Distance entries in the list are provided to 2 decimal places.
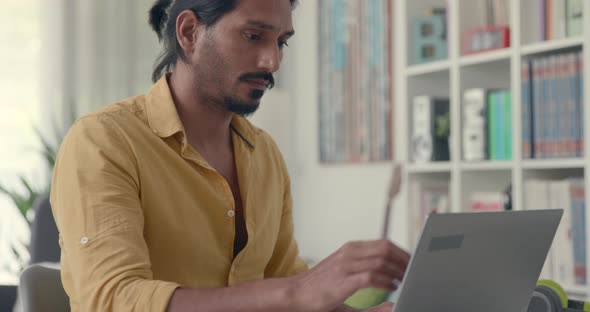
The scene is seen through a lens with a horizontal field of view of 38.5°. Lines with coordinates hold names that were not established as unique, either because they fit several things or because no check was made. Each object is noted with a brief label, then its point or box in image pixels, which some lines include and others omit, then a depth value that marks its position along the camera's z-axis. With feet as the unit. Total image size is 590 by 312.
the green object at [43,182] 11.22
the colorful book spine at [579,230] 7.90
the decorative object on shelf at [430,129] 9.72
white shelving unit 8.03
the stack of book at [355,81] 12.00
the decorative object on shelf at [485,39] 8.89
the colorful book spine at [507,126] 8.70
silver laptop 3.20
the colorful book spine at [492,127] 8.87
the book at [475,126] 8.98
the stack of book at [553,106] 7.88
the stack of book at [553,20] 7.98
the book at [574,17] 7.93
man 3.70
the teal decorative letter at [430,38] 9.95
